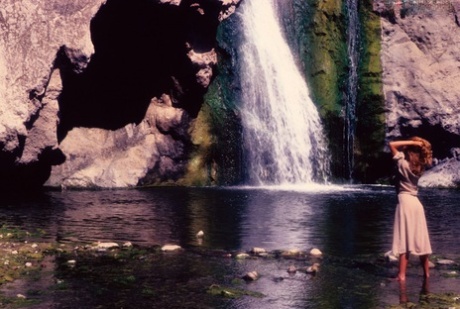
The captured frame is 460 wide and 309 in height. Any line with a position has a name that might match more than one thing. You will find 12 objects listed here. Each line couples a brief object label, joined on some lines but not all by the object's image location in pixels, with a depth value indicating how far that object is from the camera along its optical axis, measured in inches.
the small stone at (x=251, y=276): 426.9
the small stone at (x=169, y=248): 531.7
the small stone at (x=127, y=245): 547.1
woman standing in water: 428.8
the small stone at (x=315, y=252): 513.7
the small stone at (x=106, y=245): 537.0
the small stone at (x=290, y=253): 508.4
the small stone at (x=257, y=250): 517.3
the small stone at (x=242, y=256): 501.2
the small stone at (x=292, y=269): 450.6
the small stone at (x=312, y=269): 447.5
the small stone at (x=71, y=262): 476.1
